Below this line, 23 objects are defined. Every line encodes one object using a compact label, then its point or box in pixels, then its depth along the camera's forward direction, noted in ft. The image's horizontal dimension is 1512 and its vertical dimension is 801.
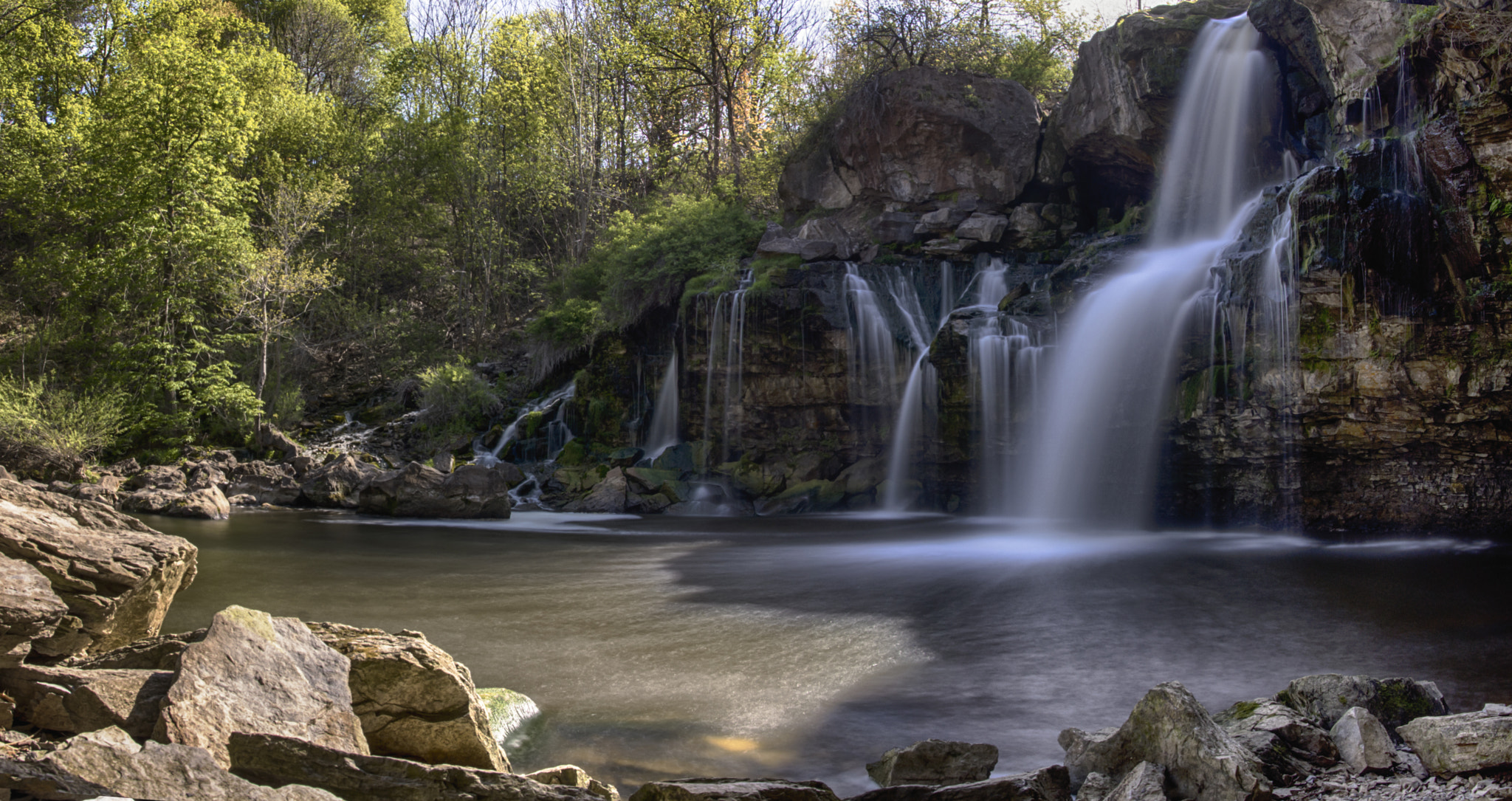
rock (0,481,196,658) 14.62
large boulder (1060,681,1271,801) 12.48
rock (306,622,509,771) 13.78
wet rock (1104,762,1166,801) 12.53
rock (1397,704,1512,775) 12.45
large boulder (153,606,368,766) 11.78
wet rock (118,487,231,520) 55.57
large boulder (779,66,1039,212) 76.38
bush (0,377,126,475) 61.77
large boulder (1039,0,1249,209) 65.72
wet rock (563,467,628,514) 64.59
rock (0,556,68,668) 13.11
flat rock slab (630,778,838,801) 12.26
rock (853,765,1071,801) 13.43
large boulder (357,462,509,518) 60.29
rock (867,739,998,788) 15.02
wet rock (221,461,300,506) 65.41
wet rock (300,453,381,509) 64.90
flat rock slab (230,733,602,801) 11.37
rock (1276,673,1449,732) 15.79
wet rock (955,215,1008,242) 71.61
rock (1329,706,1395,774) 13.32
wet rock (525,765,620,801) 12.96
